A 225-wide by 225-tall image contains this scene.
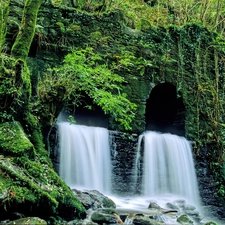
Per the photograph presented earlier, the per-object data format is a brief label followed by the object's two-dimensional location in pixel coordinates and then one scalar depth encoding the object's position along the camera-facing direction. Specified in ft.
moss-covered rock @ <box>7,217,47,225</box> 10.15
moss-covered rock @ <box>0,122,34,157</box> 13.44
